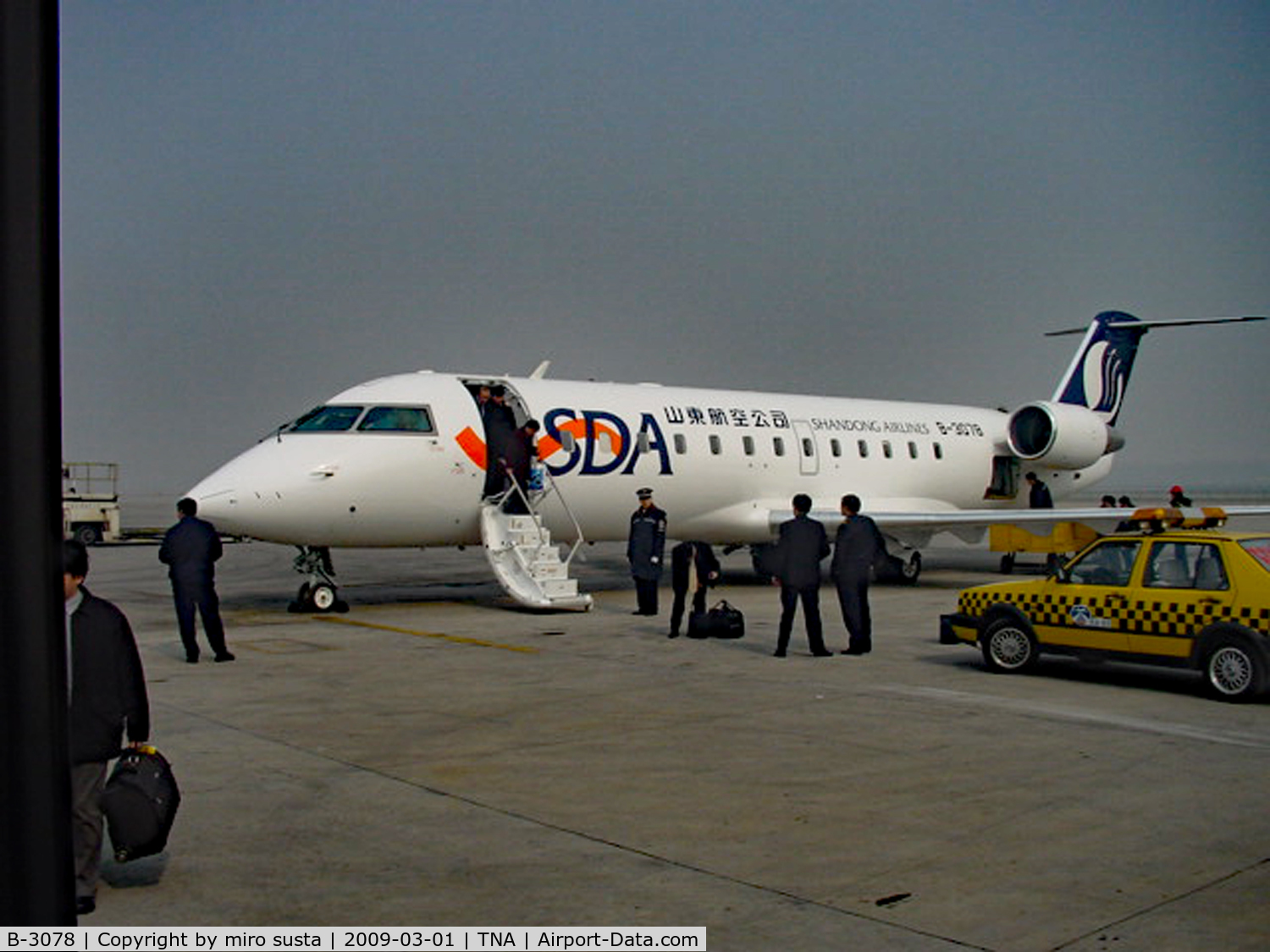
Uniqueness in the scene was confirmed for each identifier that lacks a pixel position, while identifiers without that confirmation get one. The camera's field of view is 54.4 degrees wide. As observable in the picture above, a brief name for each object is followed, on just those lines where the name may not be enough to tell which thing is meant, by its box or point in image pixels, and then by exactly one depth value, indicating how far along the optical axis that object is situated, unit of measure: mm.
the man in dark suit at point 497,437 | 18297
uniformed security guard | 17078
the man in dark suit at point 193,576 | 12742
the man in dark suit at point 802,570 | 12969
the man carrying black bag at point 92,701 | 5129
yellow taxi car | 9992
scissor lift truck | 39906
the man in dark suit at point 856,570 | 13203
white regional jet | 16656
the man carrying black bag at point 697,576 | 14672
